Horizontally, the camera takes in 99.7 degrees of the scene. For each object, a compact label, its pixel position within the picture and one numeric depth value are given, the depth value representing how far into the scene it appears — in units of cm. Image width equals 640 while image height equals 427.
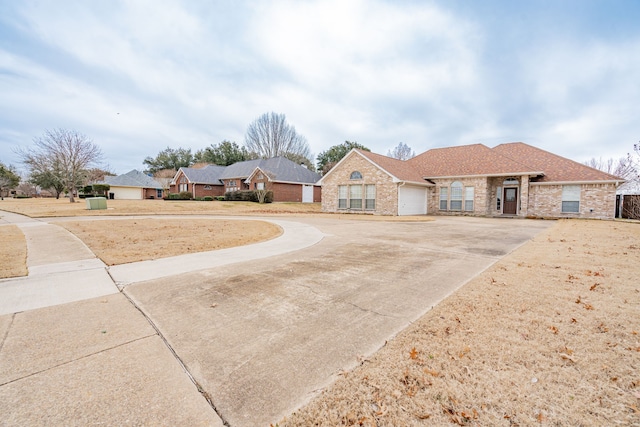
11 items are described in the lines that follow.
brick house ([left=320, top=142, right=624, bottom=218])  1947
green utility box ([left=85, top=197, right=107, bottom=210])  2154
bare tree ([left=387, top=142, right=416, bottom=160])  6191
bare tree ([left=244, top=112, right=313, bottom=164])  5216
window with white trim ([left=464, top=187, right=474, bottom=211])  2230
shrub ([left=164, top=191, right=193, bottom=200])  3834
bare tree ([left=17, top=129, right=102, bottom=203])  2856
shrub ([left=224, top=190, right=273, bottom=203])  3272
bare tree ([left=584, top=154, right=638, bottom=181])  4511
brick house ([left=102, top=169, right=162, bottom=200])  4362
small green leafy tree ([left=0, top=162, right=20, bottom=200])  4547
